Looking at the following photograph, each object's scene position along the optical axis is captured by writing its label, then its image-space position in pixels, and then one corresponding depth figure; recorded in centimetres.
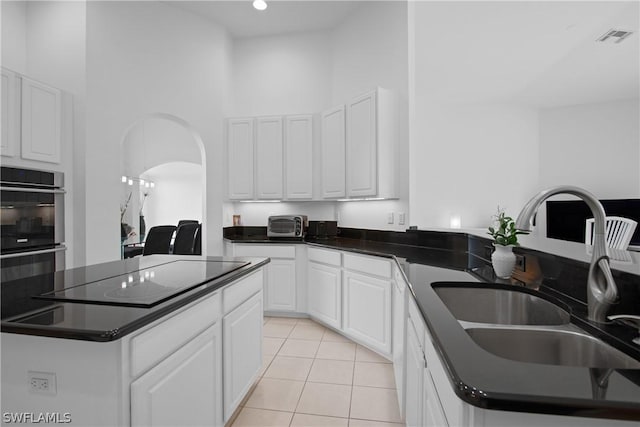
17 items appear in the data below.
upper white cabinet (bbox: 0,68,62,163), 273
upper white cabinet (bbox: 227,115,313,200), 402
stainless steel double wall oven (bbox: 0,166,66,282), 261
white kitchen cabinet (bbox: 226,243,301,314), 373
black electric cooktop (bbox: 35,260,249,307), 121
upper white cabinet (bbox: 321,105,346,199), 362
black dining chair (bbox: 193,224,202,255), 485
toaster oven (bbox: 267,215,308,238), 394
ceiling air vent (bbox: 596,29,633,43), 343
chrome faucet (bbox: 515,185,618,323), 96
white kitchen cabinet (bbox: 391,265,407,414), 175
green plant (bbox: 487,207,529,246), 158
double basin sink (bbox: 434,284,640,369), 86
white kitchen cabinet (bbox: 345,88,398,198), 320
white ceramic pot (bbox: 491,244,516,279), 157
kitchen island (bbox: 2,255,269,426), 99
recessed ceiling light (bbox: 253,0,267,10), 368
